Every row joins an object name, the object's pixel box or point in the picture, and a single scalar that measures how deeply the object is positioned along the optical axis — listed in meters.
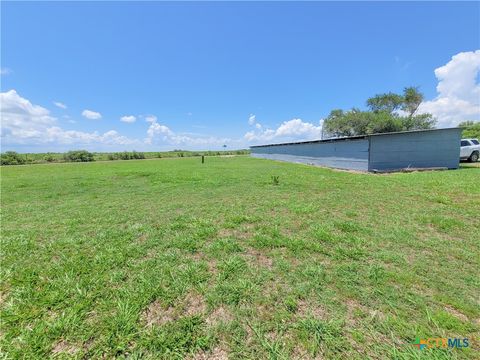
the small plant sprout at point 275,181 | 8.71
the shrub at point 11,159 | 37.03
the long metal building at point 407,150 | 13.14
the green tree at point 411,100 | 34.09
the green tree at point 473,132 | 27.32
